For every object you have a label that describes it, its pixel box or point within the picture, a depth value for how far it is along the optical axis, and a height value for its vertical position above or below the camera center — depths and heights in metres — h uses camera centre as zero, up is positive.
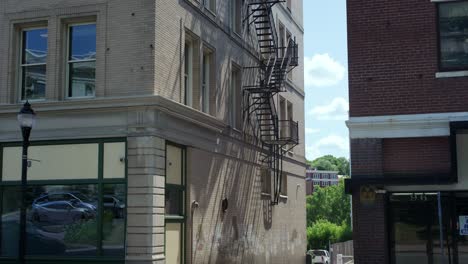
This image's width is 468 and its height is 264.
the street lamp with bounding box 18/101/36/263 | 13.73 +1.66
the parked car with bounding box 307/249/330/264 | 57.84 -3.43
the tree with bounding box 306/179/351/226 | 140.25 +3.09
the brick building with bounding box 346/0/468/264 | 14.46 +2.01
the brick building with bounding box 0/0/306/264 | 17.73 +2.61
